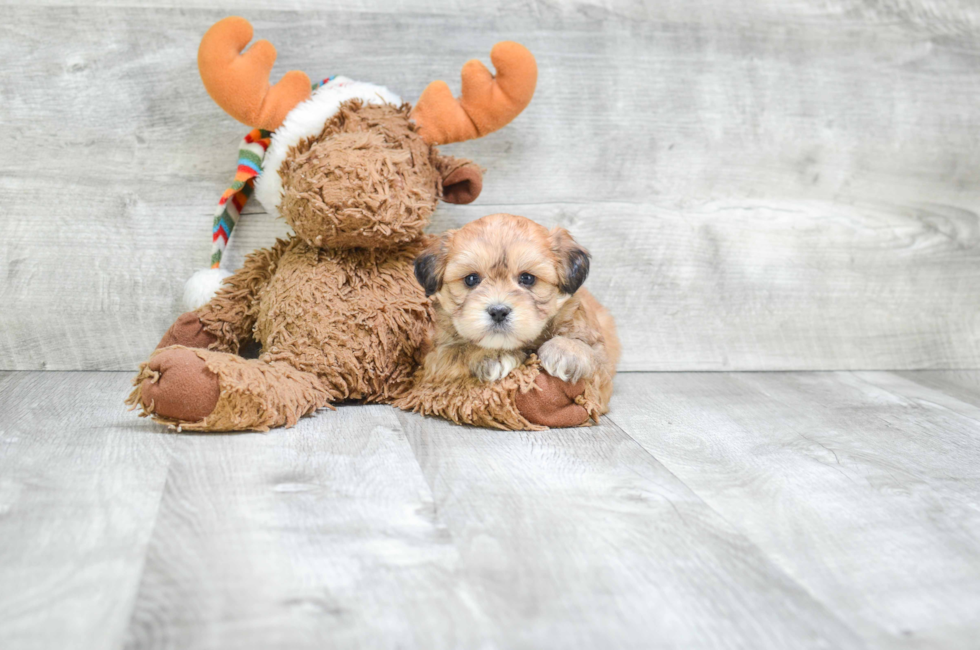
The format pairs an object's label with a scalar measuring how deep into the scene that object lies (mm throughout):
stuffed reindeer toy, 894
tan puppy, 868
